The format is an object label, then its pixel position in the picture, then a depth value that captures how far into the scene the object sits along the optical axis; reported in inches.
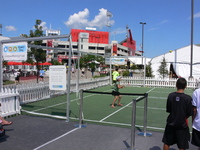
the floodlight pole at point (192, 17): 865.5
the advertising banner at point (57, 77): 300.5
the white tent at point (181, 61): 1113.6
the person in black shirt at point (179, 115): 151.1
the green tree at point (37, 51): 703.1
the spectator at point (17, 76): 789.6
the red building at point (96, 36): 4401.1
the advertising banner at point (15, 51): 321.1
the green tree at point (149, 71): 1061.9
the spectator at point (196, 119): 148.5
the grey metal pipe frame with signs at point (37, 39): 300.4
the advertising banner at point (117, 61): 837.8
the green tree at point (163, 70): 1027.5
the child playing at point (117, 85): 402.3
